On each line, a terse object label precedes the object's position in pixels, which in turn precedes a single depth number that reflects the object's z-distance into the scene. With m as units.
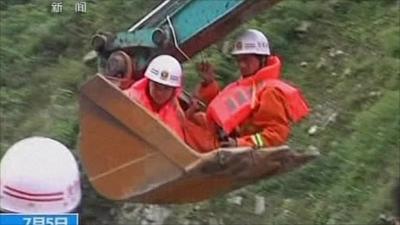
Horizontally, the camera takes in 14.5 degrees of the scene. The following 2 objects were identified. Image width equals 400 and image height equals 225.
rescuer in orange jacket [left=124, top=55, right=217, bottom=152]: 7.79
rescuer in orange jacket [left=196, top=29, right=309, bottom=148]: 7.72
